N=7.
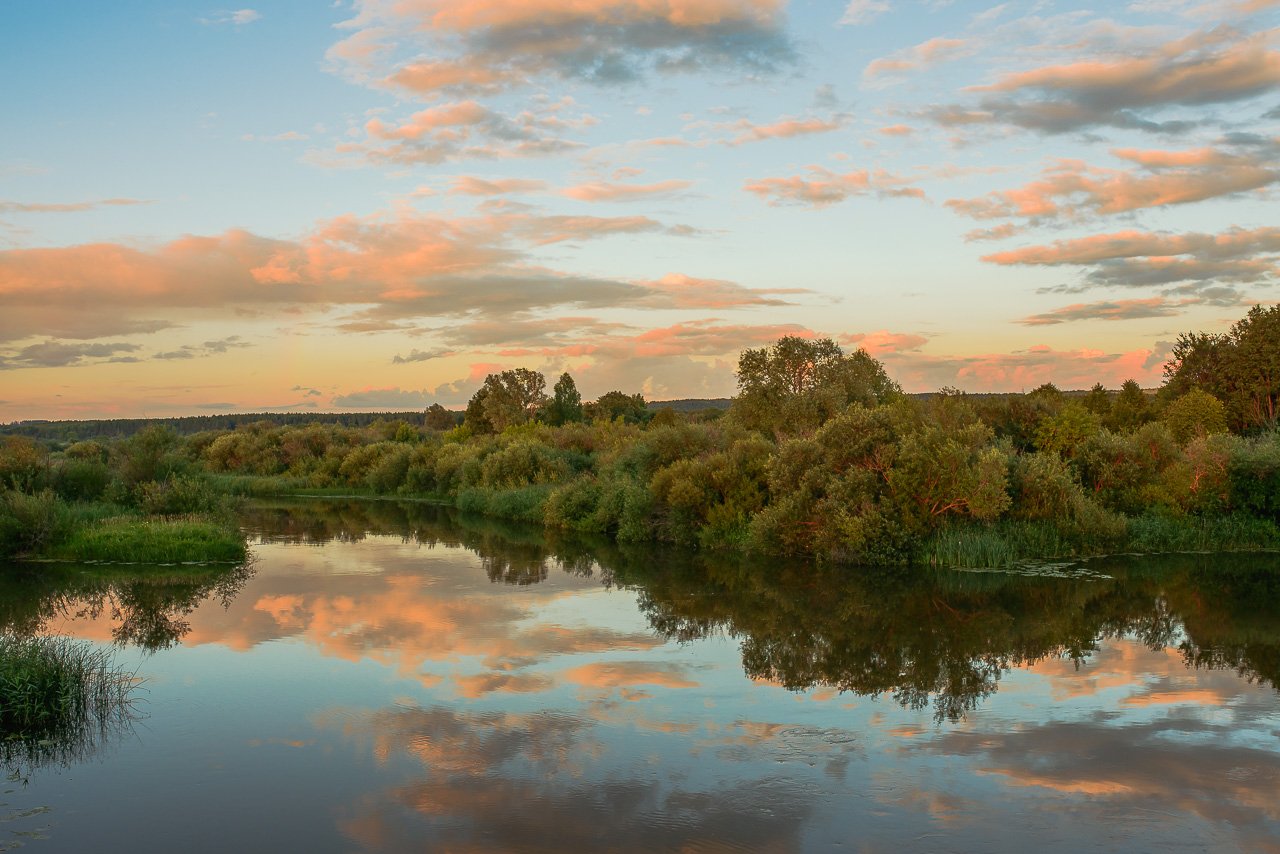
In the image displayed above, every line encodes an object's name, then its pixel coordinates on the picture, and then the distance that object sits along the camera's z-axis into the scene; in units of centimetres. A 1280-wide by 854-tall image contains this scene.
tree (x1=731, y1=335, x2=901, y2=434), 4022
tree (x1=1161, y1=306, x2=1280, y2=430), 4922
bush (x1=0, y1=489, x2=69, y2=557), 2620
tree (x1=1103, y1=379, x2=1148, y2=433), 4468
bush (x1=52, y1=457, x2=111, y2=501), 3209
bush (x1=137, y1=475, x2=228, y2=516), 3081
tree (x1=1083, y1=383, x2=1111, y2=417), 5072
